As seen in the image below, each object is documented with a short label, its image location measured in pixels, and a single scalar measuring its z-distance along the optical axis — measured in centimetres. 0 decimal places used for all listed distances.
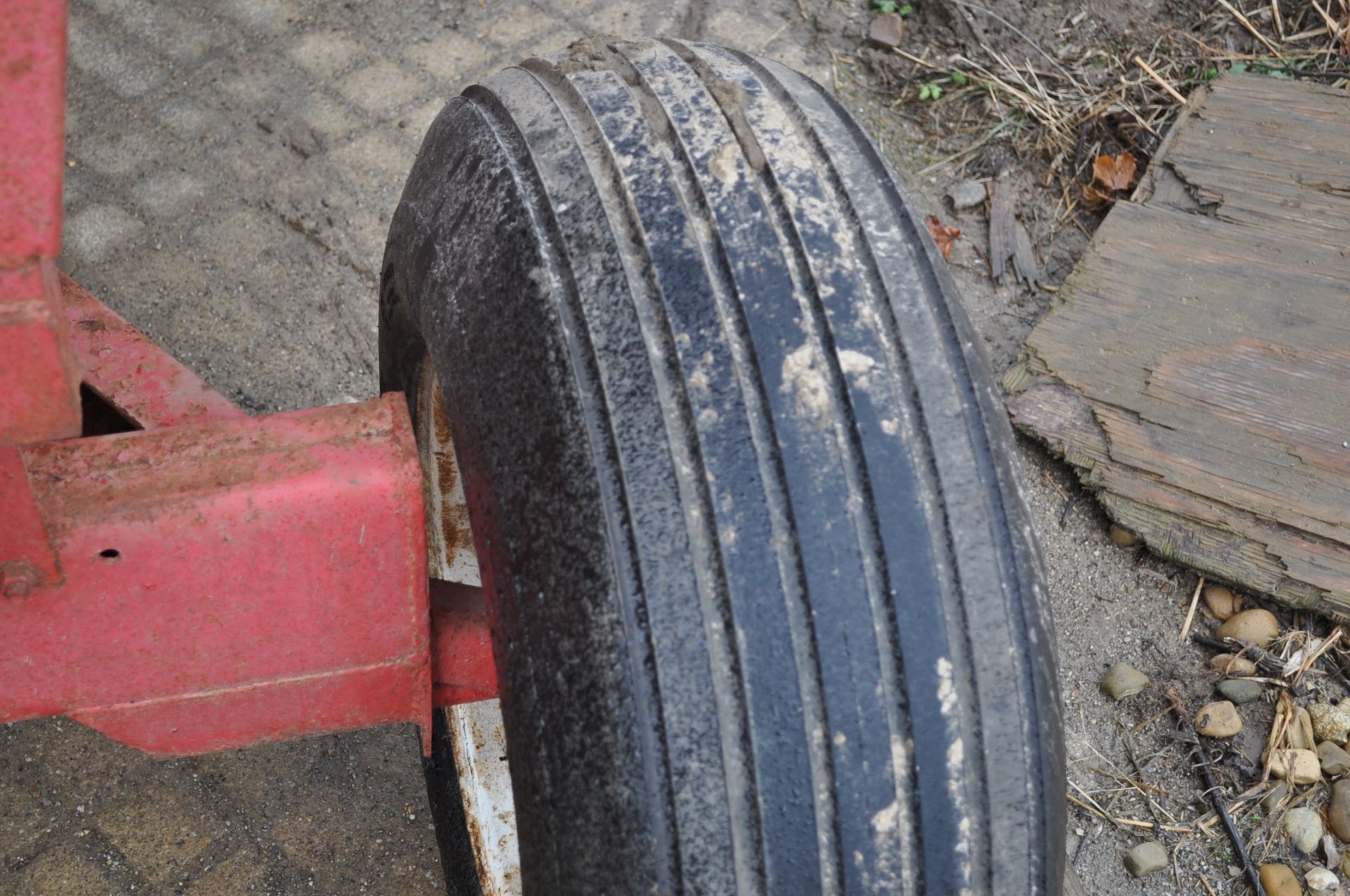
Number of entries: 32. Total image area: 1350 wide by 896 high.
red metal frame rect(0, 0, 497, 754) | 103
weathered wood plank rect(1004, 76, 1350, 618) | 217
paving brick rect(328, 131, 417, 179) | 281
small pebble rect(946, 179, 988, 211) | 288
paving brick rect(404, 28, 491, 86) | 302
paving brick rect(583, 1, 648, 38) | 312
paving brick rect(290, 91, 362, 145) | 289
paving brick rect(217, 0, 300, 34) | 314
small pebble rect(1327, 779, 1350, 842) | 193
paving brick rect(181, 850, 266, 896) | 176
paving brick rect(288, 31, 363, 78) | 304
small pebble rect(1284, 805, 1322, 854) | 192
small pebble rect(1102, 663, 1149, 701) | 207
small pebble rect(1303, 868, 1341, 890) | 187
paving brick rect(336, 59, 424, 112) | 297
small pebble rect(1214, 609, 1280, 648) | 215
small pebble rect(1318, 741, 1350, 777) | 200
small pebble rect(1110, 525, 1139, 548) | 226
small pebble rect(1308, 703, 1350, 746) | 204
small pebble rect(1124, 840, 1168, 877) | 188
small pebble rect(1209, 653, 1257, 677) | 211
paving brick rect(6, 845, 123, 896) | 173
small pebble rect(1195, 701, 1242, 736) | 202
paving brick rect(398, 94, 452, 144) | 289
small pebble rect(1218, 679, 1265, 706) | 207
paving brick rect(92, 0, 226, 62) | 305
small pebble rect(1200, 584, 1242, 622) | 220
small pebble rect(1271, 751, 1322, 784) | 198
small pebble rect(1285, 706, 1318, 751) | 203
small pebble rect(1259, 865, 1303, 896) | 186
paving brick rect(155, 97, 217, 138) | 286
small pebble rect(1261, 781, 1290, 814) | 196
